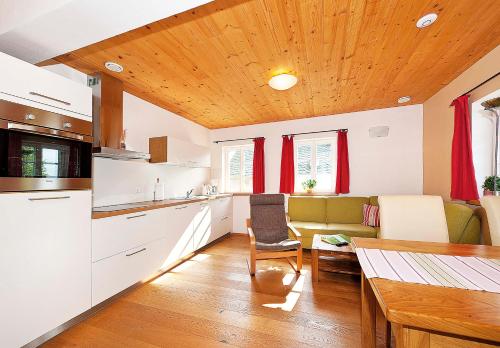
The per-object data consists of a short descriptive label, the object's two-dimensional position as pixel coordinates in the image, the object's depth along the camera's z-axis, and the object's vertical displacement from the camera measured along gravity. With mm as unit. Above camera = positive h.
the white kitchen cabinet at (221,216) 4090 -869
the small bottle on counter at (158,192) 3461 -288
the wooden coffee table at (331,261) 2549 -1087
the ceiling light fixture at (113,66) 2320 +1189
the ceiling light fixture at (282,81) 2493 +1111
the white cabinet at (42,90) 1431 +640
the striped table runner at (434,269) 857 -436
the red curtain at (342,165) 4145 +187
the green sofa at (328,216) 3414 -768
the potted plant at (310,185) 4375 -212
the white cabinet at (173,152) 3297 +373
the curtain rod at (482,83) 2150 +1000
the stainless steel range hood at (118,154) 2271 +235
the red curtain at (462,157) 2475 +216
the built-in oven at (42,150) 1435 +184
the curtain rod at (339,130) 4211 +890
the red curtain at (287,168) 4500 +138
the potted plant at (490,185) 2234 -104
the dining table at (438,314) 603 -424
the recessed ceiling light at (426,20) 1687 +1253
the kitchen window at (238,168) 5039 +154
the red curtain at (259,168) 4734 +142
